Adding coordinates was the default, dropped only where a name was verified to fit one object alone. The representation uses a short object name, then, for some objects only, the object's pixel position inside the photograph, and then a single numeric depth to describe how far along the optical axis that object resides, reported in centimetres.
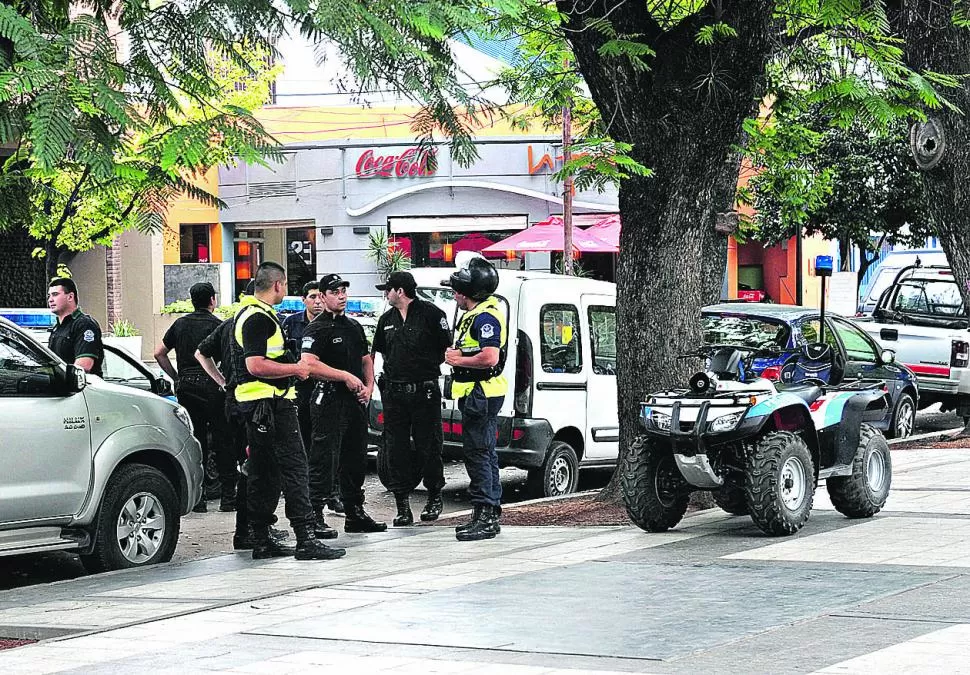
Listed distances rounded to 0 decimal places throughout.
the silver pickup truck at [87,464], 888
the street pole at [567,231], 2652
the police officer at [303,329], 1155
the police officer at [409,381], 1116
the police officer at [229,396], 1015
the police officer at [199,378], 1237
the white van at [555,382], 1261
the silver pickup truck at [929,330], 1836
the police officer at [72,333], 1131
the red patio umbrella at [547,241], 2880
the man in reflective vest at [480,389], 1028
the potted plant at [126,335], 1954
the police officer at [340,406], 1064
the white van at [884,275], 2025
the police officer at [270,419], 934
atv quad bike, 935
